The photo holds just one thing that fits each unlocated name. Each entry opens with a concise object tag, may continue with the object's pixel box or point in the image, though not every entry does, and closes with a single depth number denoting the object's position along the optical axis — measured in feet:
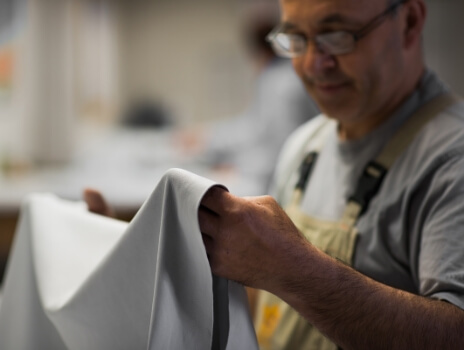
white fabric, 2.91
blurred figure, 10.96
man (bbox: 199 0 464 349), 2.89
